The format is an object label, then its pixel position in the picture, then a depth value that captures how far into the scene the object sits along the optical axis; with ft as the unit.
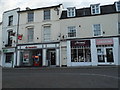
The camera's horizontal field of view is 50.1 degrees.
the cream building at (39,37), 62.69
